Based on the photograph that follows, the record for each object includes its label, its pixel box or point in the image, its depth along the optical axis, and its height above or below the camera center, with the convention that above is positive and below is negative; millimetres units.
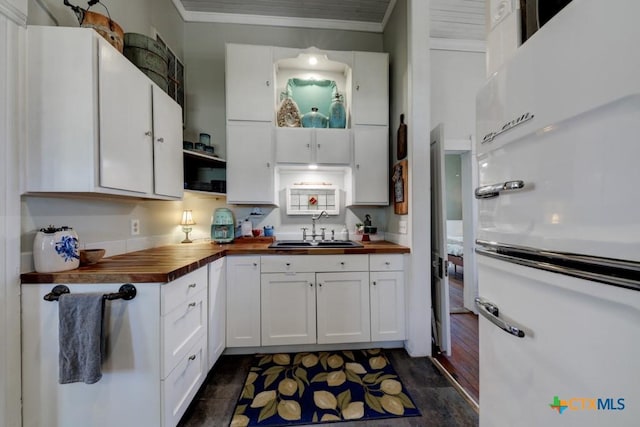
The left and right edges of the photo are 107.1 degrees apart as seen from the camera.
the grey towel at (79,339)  1057 -539
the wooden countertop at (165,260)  1119 -264
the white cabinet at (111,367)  1114 -712
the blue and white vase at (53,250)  1131 -149
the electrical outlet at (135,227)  1817 -66
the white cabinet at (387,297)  2025 -708
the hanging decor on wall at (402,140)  2125 +682
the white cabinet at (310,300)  1982 -706
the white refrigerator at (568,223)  434 -24
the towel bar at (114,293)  1099 -347
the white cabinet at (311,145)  2318 +699
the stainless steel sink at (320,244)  2238 -278
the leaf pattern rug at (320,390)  1425 -1192
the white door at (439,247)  2062 -293
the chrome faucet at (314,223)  2509 -77
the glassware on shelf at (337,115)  2412 +1029
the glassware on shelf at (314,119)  2391 +981
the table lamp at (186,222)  2418 -44
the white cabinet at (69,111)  1141 +536
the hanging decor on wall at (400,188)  2111 +251
